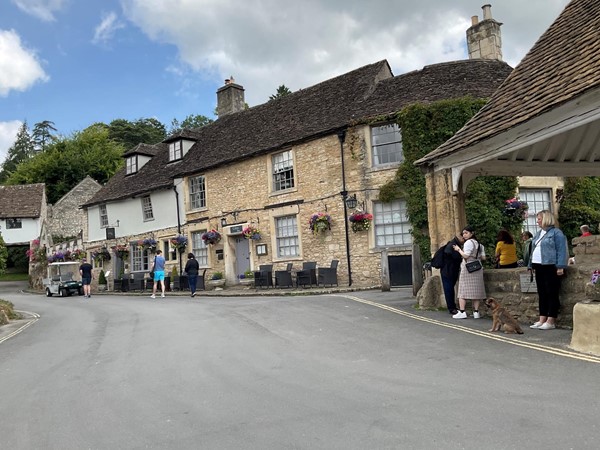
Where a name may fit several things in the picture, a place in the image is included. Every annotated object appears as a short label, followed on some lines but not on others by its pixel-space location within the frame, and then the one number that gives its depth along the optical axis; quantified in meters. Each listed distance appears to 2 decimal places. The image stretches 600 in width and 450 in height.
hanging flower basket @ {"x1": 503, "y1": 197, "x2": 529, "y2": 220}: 15.95
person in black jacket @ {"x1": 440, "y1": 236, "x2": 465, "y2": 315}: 9.64
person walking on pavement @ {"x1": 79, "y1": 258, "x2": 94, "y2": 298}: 22.86
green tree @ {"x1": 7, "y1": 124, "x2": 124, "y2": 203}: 52.47
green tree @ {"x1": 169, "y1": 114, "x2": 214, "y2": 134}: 66.44
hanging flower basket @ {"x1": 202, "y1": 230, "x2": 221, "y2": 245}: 22.55
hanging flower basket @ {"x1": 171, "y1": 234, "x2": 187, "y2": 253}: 24.34
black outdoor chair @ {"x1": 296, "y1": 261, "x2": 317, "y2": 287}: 18.28
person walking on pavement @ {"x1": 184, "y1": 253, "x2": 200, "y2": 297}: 18.96
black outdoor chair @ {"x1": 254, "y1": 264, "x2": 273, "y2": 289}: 19.47
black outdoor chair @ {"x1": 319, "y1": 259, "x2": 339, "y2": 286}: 17.98
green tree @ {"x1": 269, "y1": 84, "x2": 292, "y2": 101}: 47.67
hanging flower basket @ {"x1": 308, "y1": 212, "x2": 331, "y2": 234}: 18.78
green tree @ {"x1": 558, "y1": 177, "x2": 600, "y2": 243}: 17.12
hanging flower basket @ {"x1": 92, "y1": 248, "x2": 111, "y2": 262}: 29.56
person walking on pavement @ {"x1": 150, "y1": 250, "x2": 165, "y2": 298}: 19.25
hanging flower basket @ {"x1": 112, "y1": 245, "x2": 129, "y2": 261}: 28.26
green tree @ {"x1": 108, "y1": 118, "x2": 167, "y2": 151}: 63.34
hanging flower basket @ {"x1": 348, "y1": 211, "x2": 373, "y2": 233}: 17.77
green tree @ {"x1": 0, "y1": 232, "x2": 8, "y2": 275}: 15.95
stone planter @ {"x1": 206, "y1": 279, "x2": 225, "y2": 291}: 21.95
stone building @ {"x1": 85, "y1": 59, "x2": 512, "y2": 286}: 18.02
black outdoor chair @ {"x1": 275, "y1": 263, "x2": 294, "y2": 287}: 18.94
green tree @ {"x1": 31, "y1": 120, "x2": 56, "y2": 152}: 69.88
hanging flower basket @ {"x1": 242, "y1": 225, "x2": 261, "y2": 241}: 21.20
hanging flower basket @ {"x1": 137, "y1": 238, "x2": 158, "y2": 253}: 26.14
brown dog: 7.68
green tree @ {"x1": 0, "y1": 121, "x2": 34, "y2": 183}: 67.56
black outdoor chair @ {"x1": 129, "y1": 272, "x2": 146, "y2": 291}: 24.80
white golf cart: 26.05
